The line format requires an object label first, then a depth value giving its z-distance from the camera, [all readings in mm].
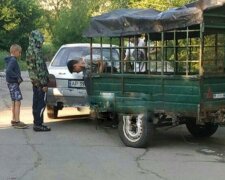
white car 11320
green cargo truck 8484
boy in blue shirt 11289
